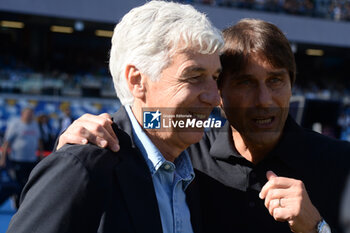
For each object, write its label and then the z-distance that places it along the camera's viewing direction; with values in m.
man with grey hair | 2.57
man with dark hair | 2.79
